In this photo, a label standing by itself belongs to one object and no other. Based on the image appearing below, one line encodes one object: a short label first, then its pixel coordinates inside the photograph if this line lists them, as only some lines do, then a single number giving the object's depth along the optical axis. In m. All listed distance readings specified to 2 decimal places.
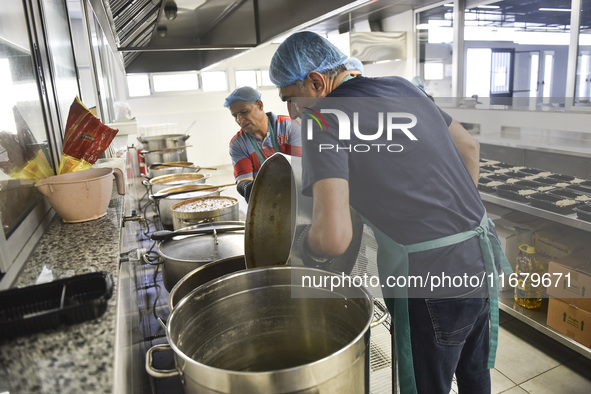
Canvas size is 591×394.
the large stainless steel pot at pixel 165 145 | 3.49
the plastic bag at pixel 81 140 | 1.18
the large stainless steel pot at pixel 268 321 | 0.90
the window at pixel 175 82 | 9.29
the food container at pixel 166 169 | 2.85
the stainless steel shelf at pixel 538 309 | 2.35
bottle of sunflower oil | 2.78
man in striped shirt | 2.47
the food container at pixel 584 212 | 2.32
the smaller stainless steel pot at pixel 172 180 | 2.41
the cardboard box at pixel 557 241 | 2.65
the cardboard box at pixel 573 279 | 2.37
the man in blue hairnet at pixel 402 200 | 1.08
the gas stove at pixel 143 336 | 0.83
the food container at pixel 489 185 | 3.00
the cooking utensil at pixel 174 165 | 2.95
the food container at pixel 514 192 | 2.74
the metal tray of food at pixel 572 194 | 2.55
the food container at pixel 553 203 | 2.46
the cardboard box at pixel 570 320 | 2.34
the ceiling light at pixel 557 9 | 4.05
